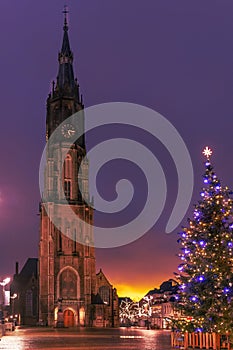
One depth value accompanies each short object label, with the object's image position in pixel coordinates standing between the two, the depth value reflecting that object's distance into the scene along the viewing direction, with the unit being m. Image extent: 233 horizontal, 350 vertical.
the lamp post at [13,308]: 93.00
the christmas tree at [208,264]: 18.12
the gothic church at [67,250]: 80.25
